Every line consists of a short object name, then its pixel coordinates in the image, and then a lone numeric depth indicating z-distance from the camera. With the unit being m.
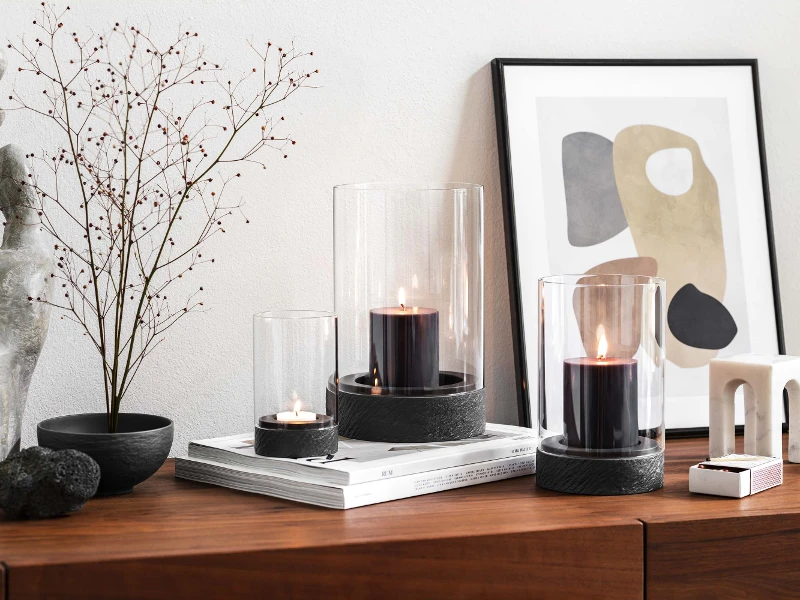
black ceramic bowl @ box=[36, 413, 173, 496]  1.91
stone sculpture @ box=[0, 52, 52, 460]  1.93
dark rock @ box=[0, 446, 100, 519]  1.84
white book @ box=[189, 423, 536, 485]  1.91
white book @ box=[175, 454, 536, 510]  1.89
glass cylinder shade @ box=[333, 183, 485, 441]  2.05
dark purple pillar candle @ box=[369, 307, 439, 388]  2.04
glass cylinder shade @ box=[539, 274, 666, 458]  1.95
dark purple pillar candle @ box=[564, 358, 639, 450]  1.95
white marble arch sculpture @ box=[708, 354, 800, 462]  2.06
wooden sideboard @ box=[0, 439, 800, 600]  1.76
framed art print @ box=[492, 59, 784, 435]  2.24
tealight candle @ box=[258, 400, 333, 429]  1.97
